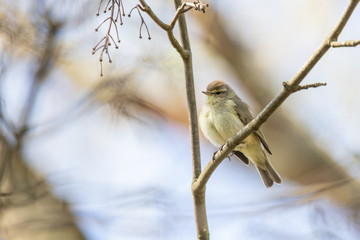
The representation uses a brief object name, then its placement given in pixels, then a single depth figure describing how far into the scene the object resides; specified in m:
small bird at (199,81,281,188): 10.29
